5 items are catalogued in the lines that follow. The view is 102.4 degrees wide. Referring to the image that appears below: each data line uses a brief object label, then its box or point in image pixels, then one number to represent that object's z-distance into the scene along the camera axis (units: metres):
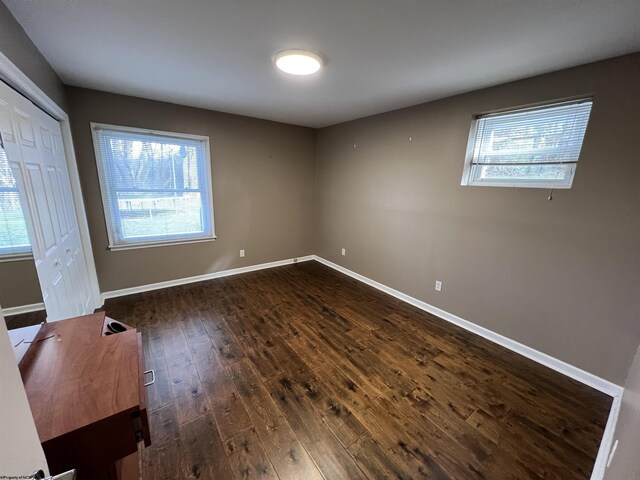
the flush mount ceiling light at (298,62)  1.87
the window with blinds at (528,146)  2.06
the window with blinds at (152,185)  3.02
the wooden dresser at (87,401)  0.83
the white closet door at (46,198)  1.46
